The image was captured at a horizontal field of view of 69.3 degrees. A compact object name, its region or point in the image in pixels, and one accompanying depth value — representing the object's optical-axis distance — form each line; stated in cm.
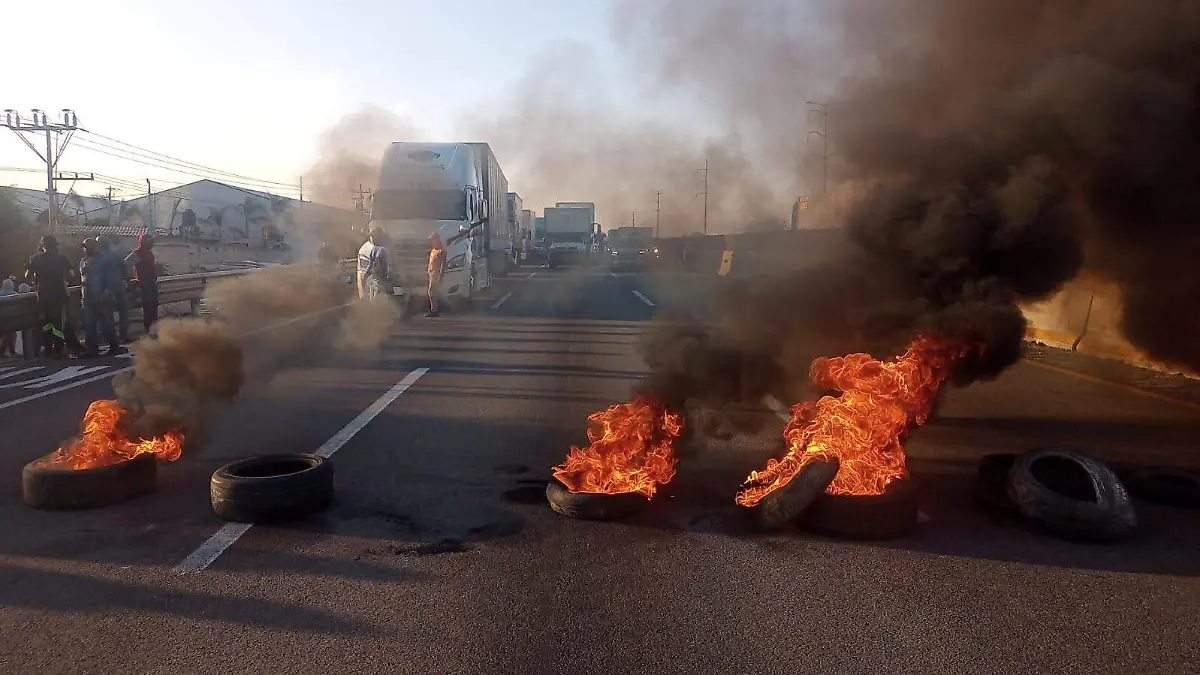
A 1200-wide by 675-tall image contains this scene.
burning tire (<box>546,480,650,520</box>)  554
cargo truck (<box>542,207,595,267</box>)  5053
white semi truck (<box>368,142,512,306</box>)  2084
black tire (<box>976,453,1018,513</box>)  579
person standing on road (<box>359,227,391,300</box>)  1781
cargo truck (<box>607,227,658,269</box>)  4759
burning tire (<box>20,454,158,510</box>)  571
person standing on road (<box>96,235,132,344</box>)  1338
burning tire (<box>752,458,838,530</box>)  527
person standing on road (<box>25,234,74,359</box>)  1283
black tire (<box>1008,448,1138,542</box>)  520
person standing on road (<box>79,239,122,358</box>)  1301
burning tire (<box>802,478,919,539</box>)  522
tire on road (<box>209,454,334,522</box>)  549
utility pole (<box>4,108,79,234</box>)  4216
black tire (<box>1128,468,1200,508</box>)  596
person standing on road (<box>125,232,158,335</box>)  1444
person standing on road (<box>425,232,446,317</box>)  1919
